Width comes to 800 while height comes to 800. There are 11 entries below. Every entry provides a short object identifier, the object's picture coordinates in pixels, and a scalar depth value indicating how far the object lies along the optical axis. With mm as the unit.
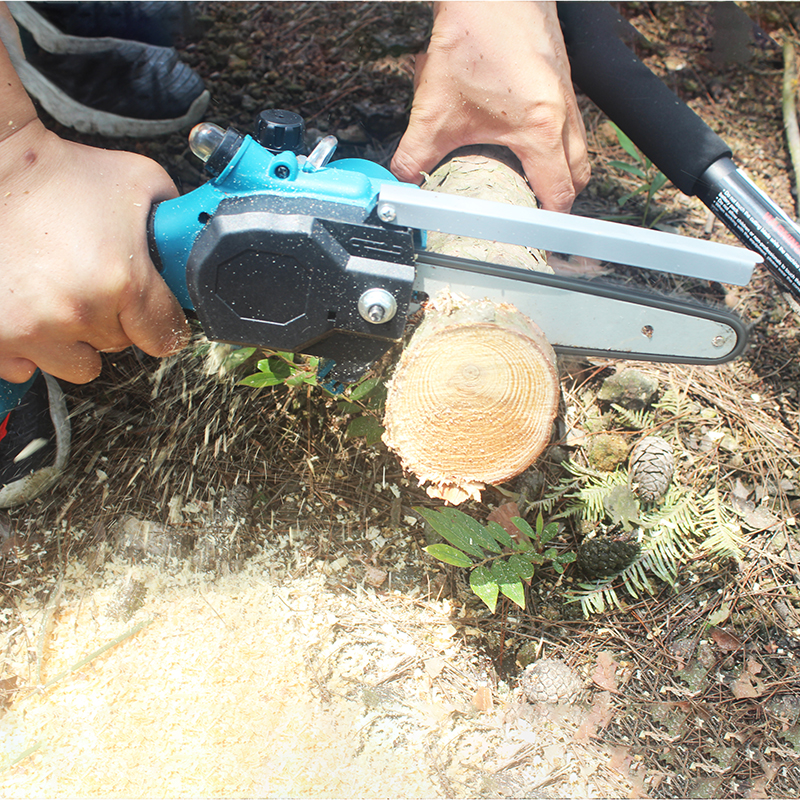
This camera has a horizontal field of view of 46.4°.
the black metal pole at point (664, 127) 549
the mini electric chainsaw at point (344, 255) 423
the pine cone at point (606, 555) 517
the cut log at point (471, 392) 437
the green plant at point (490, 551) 497
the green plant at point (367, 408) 518
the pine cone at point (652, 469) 537
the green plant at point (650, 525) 525
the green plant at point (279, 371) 524
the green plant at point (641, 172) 653
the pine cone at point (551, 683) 504
